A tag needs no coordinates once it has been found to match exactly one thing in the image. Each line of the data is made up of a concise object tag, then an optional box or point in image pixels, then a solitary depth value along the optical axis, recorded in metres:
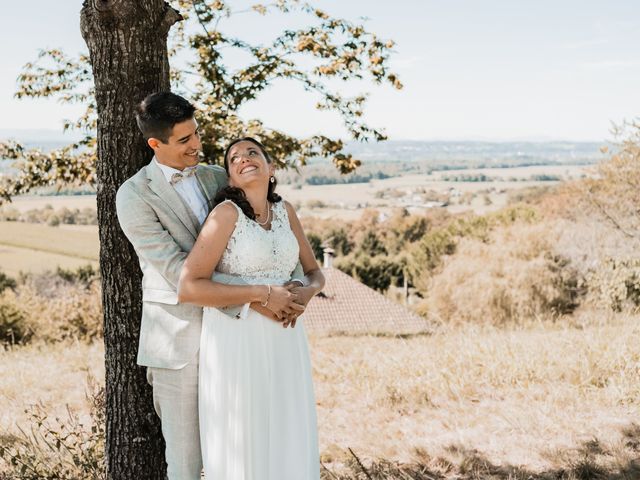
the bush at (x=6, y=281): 34.74
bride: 2.79
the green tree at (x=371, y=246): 64.19
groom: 2.85
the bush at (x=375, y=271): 53.17
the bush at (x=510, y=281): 30.09
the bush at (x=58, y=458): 3.78
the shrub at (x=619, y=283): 19.52
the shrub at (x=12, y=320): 13.56
